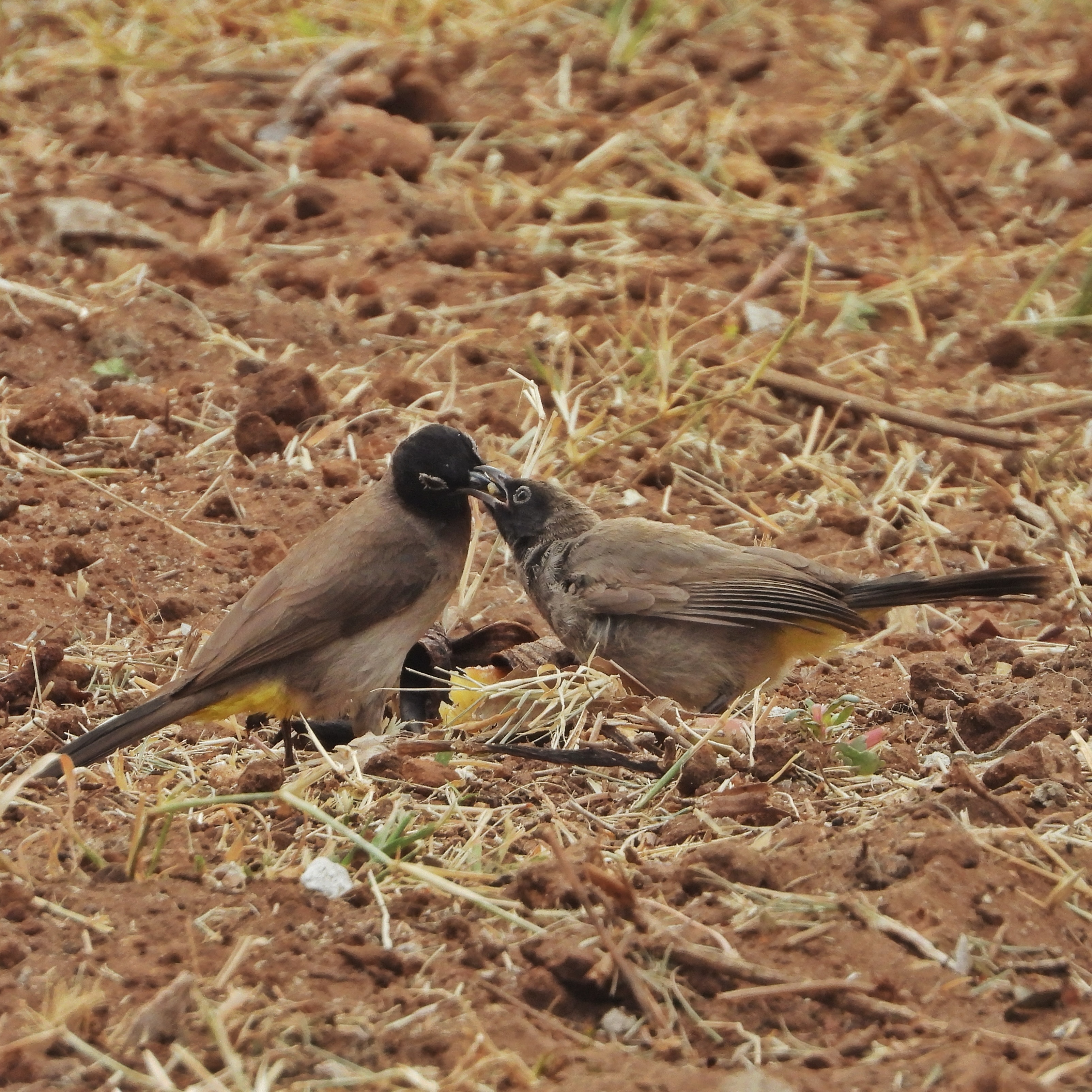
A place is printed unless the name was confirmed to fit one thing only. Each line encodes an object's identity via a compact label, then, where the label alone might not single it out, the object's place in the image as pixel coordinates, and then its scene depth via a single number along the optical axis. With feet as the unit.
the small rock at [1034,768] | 31.30
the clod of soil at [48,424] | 47.80
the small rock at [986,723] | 34.58
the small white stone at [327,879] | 27.61
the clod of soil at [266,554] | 43.93
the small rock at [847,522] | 47.85
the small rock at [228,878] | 28.02
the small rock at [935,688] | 37.04
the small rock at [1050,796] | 30.27
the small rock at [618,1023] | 23.84
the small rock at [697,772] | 32.09
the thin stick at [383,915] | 26.11
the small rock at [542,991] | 24.26
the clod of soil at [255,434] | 48.34
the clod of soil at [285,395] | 49.29
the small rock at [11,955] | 25.31
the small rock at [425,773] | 32.37
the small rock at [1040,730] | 33.99
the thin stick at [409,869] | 26.35
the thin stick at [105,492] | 44.75
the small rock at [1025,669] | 38.86
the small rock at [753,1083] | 21.27
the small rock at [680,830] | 30.09
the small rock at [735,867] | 27.12
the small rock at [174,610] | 41.63
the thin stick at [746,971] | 23.57
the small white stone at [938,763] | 33.63
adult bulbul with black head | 36.17
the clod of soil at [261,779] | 31.68
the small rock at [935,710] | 36.22
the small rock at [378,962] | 25.05
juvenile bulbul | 38.70
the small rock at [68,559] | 42.70
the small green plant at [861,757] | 32.63
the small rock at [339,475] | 47.29
